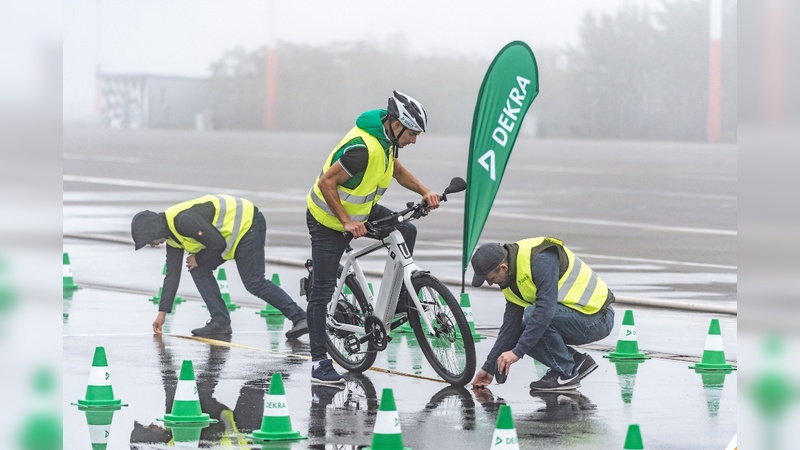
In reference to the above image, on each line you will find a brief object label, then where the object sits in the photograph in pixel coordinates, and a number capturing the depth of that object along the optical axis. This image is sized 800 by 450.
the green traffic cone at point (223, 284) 22.84
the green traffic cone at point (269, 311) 21.44
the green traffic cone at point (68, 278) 24.31
